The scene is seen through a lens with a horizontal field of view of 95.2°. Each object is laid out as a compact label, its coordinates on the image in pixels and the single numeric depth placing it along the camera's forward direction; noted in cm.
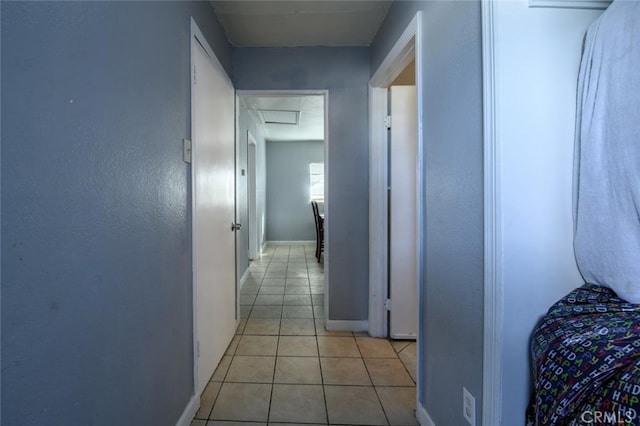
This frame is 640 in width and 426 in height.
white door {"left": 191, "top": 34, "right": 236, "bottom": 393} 164
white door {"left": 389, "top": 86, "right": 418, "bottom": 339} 234
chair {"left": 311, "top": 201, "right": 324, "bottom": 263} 541
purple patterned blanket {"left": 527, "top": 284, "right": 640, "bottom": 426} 65
